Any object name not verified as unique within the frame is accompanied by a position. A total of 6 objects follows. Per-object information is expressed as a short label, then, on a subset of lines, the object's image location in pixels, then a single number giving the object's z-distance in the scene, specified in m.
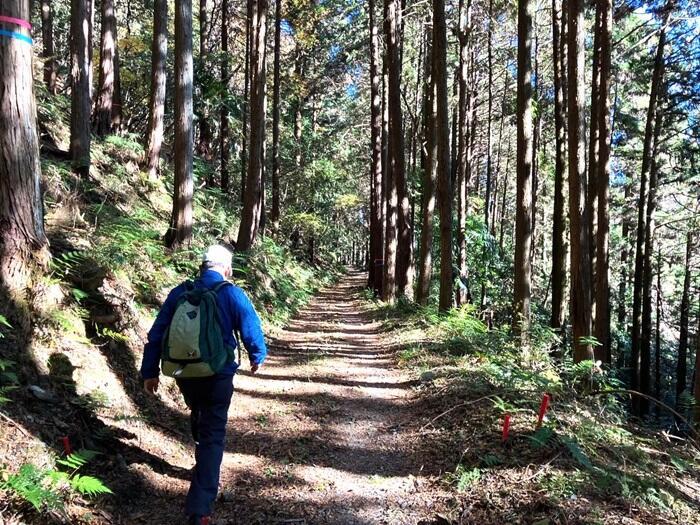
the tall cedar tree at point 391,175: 14.18
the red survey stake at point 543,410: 4.45
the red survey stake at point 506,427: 4.43
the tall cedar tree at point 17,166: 4.08
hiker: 3.37
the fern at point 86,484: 3.00
